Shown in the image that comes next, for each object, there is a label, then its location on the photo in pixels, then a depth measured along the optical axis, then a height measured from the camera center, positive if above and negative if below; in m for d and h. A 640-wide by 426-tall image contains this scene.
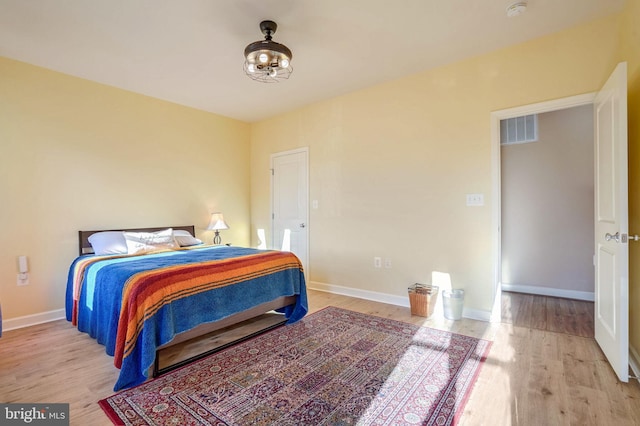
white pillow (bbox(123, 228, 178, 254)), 3.33 -0.31
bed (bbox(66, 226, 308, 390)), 2.00 -0.65
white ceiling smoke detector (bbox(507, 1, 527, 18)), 2.27 +1.52
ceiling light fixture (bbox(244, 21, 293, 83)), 2.43 +1.28
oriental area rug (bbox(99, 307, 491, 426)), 1.67 -1.10
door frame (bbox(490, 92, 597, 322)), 3.00 +0.11
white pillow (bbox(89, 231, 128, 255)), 3.30 -0.31
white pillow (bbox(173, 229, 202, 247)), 3.95 -0.33
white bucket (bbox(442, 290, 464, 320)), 3.09 -0.94
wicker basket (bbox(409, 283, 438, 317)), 3.19 -0.93
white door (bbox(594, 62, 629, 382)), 1.90 -0.10
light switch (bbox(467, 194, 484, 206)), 3.09 +0.11
